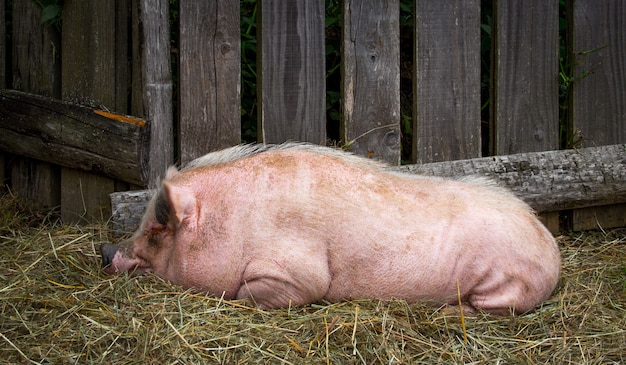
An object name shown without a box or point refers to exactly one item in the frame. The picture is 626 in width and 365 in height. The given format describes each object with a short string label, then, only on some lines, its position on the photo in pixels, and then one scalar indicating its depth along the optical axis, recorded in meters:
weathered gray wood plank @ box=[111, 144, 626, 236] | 5.48
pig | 4.41
